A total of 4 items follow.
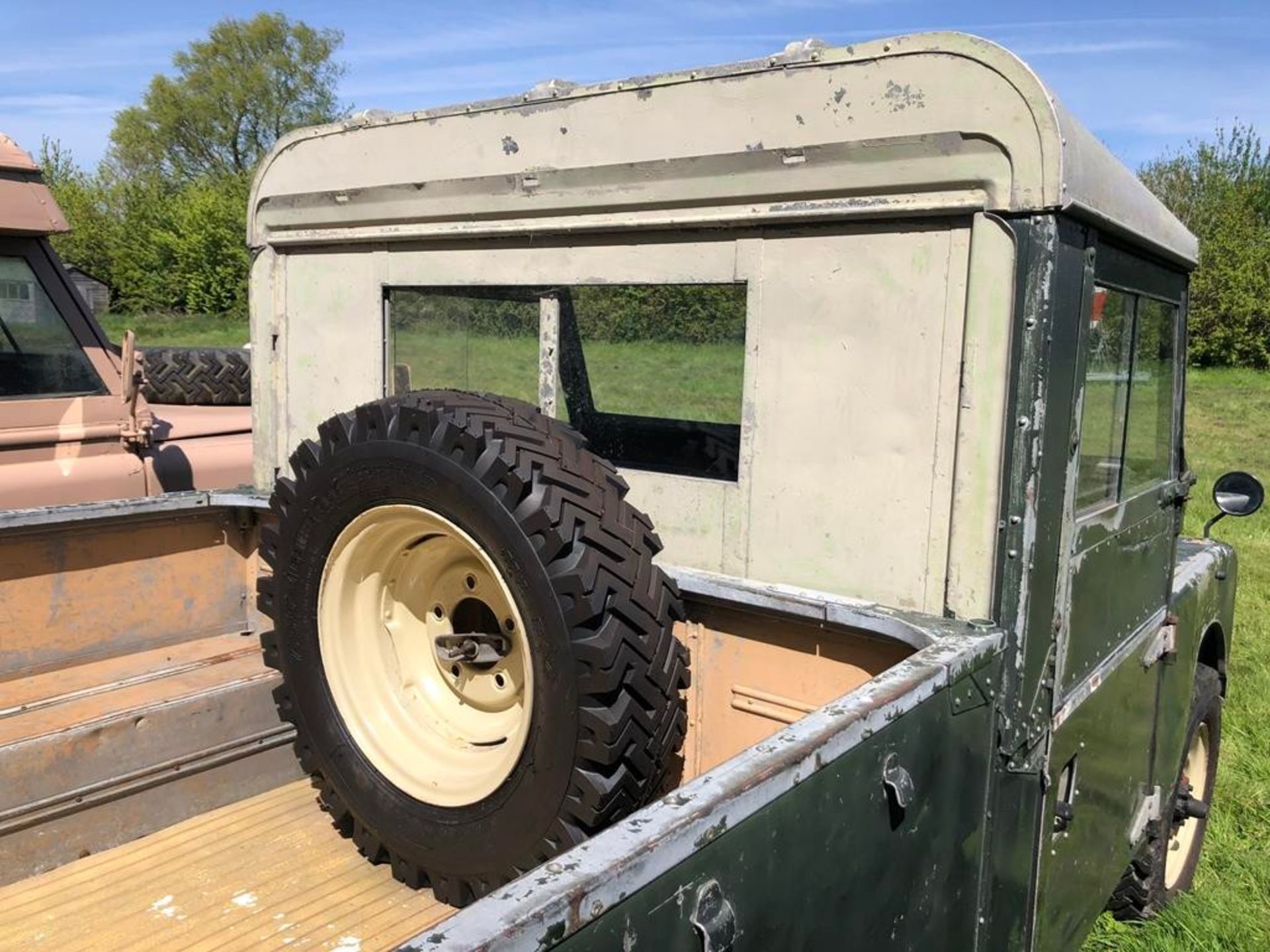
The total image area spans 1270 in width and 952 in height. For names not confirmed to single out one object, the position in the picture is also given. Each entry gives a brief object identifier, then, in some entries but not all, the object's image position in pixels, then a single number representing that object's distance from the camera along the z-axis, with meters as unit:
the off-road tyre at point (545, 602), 1.98
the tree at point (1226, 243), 23.23
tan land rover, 4.18
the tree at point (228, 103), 41.38
